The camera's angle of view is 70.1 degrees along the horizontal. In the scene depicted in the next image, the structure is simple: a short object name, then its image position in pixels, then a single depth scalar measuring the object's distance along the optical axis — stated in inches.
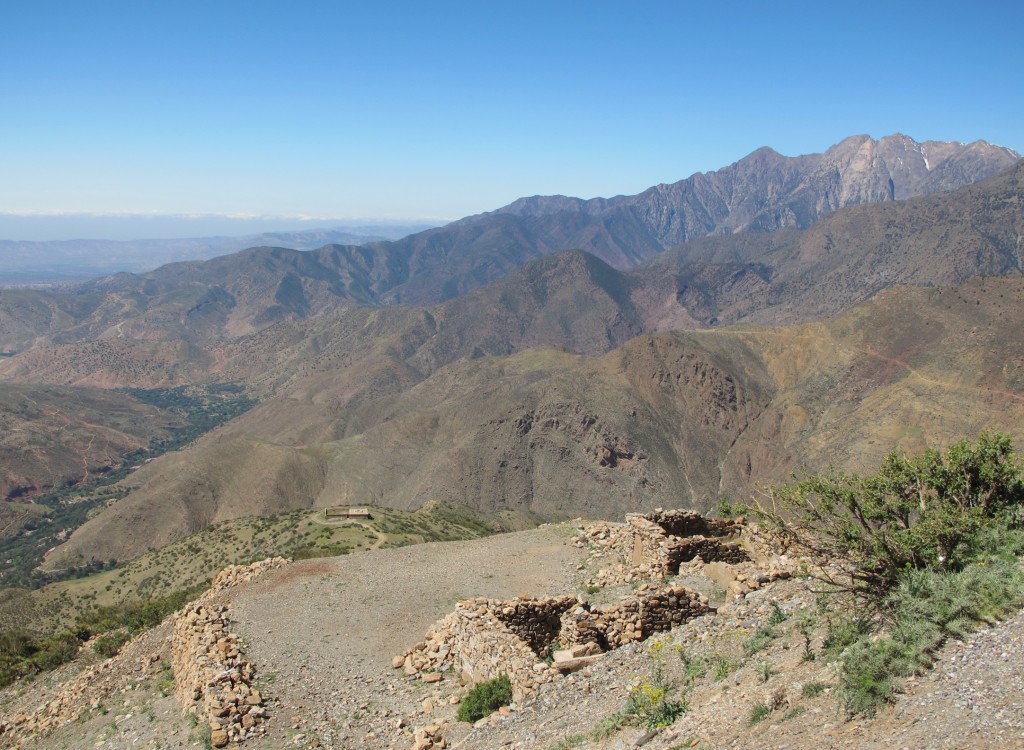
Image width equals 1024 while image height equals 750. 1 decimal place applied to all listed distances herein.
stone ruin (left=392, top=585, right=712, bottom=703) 612.4
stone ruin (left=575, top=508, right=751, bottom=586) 896.3
